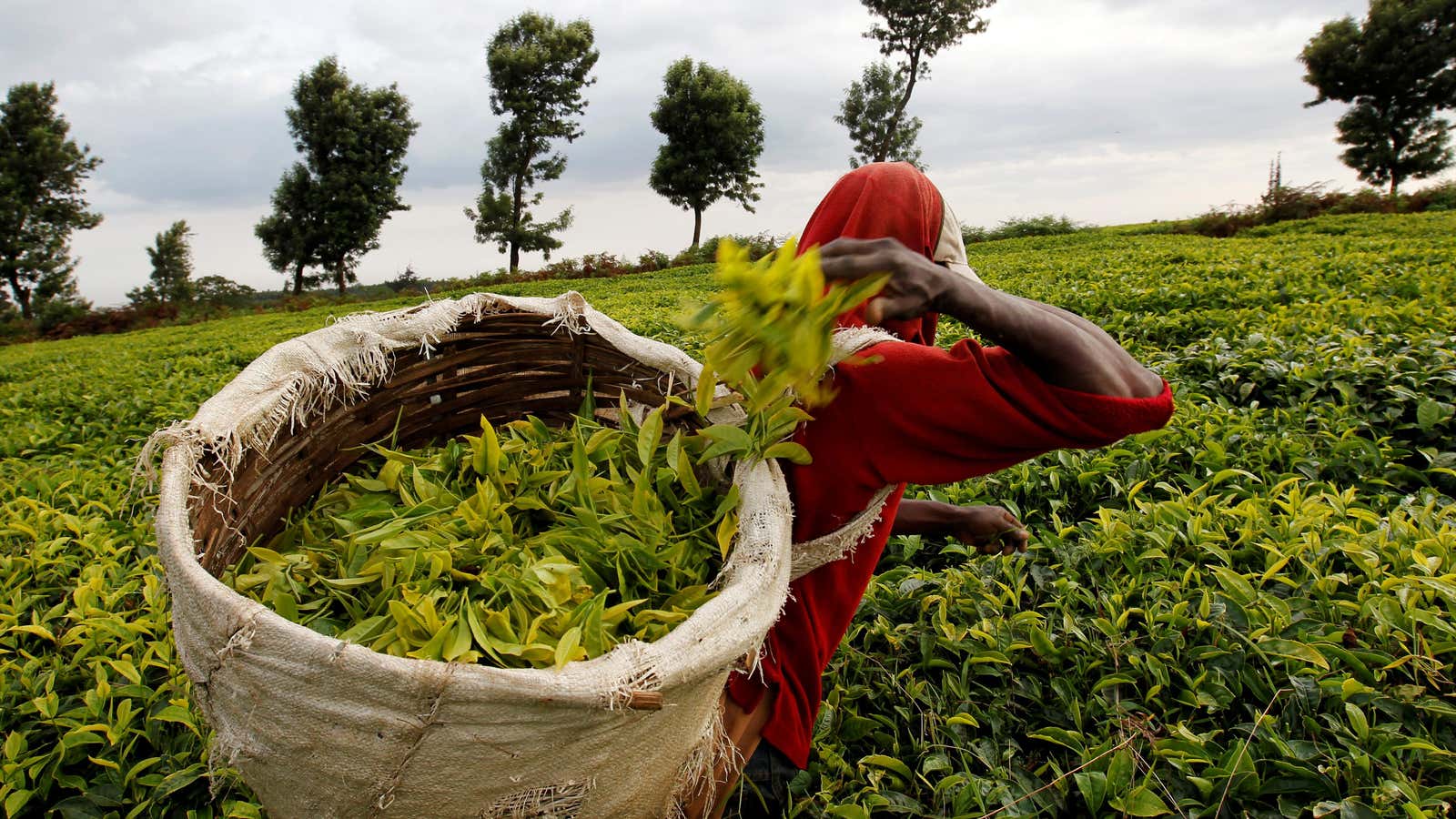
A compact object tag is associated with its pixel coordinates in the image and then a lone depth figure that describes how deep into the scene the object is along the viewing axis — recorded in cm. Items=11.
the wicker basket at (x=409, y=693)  83
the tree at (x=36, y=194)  2298
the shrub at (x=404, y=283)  2363
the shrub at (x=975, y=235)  1952
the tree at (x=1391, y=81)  2430
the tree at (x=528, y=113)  2420
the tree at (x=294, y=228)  2469
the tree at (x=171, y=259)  2870
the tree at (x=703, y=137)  2572
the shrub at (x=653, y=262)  2067
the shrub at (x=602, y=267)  2011
